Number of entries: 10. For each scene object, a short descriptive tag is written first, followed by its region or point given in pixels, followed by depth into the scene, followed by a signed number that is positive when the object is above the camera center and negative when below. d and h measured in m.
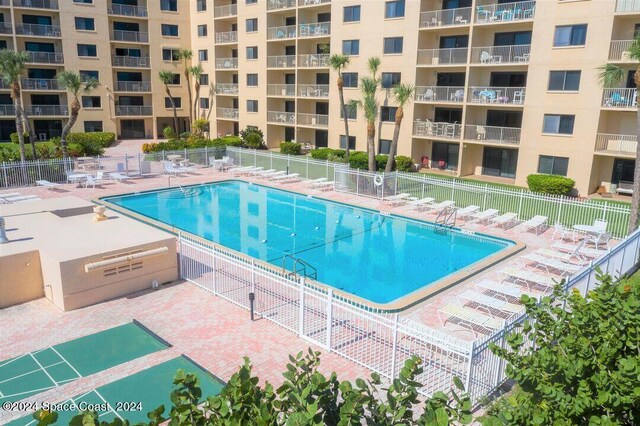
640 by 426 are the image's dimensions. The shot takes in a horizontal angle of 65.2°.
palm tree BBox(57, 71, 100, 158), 32.19 +0.94
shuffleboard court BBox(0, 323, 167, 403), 9.77 -5.45
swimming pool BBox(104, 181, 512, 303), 18.30 -5.71
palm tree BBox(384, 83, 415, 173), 29.27 -0.36
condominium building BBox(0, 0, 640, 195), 27.84 +2.57
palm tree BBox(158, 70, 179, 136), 49.09 +1.94
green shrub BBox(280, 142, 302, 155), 41.09 -3.53
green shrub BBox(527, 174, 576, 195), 27.61 -4.02
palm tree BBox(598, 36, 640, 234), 19.53 -2.42
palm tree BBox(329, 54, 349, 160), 35.17 +2.83
